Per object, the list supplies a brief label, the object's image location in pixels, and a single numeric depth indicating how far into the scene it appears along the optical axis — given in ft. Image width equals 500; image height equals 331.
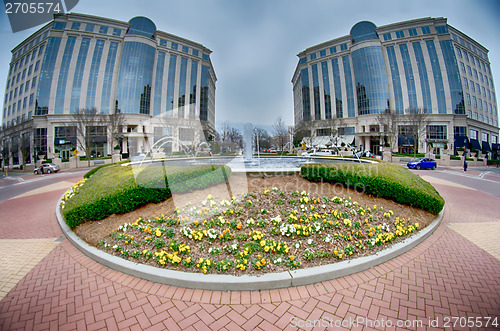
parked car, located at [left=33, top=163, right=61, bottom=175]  79.87
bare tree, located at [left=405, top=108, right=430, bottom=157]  124.75
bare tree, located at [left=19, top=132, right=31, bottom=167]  107.45
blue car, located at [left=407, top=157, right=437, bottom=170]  75.56
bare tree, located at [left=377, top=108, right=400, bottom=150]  132.67
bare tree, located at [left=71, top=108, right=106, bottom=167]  115.40
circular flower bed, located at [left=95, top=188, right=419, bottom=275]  11.59
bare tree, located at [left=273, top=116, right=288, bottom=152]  153.67
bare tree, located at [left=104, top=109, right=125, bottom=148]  130.30
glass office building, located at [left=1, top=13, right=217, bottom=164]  142.41
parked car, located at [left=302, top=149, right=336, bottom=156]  115.14
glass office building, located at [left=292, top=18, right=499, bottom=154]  149.18
